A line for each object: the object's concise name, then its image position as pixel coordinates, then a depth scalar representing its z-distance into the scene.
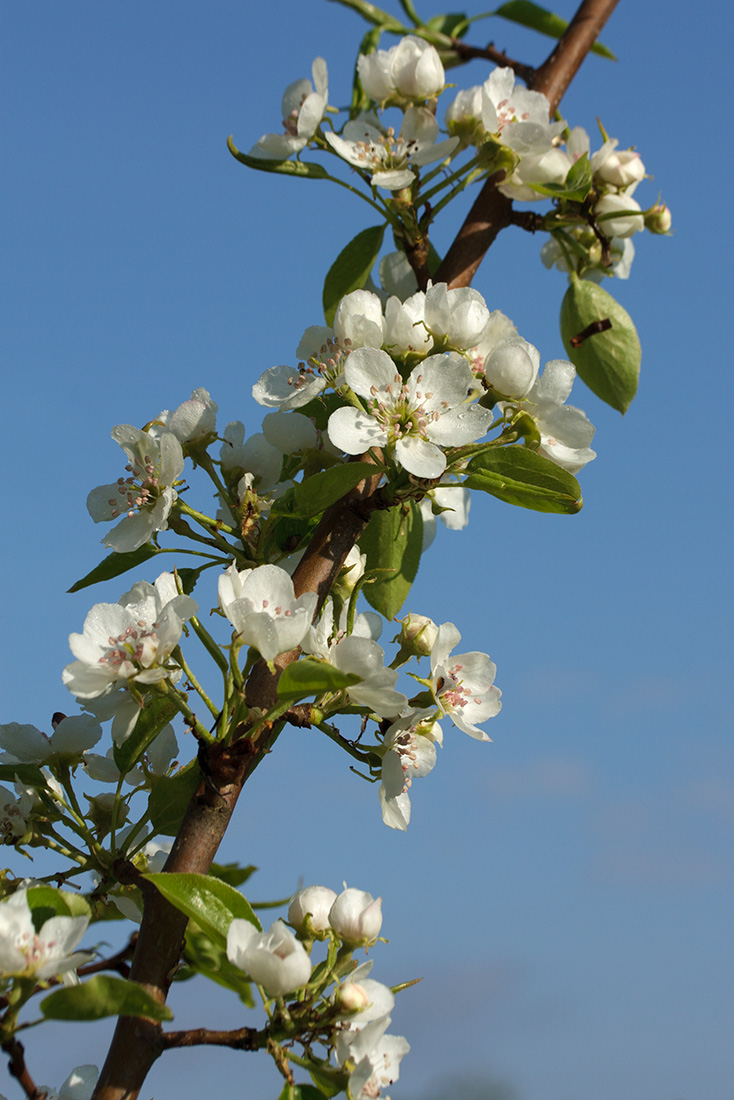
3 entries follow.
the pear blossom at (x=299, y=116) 0.78
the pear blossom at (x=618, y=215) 0.81
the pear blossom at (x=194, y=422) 0.75
